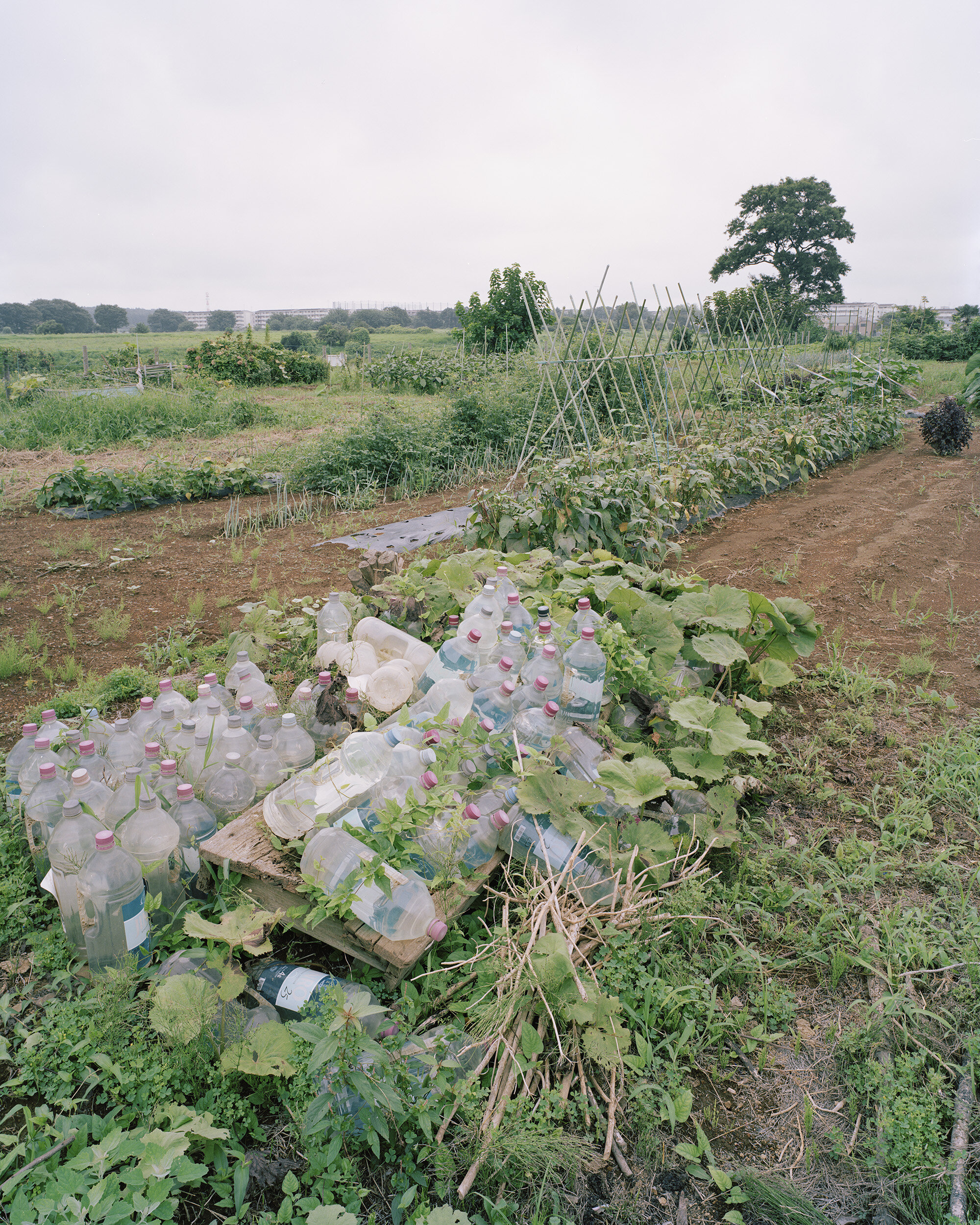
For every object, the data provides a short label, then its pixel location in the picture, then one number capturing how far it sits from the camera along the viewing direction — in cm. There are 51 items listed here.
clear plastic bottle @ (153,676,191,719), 237
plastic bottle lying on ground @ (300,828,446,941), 174
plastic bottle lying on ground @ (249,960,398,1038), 162
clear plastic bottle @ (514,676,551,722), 232
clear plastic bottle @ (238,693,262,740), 220
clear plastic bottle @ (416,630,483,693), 254
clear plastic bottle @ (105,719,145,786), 216
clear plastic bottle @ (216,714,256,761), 215
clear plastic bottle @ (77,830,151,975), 165
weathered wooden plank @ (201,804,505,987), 171
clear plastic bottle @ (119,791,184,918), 181
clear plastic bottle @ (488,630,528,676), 241
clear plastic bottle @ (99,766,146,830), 187
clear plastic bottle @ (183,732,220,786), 217
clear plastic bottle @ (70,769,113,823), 182
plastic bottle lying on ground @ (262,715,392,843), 197
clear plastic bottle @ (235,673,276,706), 249
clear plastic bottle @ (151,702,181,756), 226
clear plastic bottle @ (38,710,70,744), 208
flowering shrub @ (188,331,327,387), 1816
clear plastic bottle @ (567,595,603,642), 253
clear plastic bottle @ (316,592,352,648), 313
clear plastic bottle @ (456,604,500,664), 258
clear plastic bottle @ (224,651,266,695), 259
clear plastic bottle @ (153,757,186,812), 198
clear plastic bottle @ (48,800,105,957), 176
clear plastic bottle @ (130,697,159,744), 236
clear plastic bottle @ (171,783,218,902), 197
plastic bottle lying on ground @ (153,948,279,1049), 160
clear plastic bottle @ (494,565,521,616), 290
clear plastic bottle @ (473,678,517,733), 226
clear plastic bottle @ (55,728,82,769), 215
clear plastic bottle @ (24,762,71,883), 201
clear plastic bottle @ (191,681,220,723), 230
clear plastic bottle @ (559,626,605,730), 242
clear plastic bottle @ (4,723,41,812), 219
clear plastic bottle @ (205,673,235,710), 240
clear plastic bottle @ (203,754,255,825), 214
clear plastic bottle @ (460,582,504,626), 256
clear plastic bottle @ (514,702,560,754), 223
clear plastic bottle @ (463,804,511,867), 200
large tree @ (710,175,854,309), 3734
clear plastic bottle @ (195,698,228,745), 226
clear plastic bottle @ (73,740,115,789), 195
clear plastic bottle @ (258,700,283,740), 215
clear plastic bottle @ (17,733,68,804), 204
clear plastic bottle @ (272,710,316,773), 223
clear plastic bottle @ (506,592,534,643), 261
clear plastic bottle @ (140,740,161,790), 200
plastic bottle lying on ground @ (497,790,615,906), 206
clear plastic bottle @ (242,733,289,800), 220
